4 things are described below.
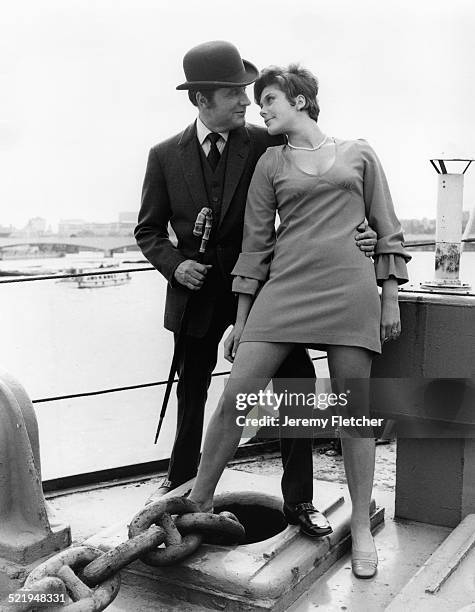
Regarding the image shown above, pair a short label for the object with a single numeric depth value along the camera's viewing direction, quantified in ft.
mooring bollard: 8.79
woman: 8.59
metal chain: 6.71
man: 9.23
